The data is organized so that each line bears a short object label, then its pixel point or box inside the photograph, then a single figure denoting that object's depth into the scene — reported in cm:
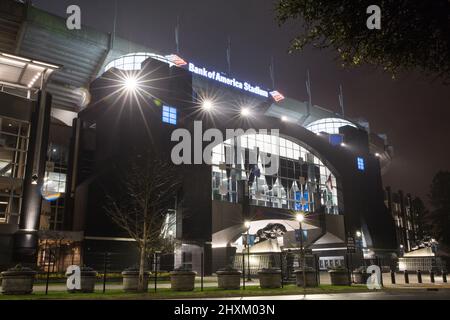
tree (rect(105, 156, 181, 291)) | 3916
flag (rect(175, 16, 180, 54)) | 7051
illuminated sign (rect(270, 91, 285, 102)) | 7256
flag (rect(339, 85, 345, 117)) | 10019
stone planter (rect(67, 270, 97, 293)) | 2219
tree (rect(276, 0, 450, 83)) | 1200
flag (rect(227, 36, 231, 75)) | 7899
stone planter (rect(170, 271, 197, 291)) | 2348
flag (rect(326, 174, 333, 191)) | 6216
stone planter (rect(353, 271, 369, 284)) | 3023
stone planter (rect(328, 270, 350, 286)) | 2775
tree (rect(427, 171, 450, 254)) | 6407
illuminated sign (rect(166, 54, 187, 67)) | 5712
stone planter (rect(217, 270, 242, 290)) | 2448
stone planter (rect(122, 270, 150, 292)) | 2331
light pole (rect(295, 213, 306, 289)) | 2631
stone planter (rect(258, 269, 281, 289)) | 2547
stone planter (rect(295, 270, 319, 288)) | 2658
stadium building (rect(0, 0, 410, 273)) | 4084
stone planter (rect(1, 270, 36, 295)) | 2027
